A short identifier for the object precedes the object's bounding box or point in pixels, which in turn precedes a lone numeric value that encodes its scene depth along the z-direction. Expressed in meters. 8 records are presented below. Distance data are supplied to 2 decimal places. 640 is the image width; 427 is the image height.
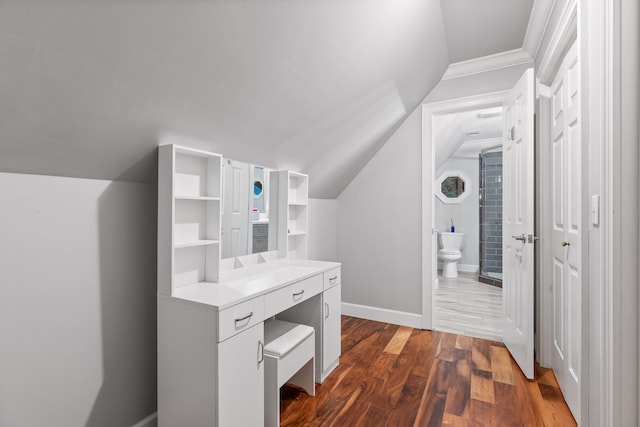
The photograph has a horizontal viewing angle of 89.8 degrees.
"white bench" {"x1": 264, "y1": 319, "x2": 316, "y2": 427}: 1.59
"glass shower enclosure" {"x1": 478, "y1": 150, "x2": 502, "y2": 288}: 4.97
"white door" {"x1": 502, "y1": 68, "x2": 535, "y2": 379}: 2.12
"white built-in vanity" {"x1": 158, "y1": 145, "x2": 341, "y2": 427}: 1.33
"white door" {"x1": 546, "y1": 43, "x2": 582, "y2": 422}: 1.70
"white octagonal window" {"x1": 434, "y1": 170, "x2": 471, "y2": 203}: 5.75
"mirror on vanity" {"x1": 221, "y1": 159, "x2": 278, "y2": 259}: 1.92
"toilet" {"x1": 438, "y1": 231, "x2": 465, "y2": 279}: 5.19
